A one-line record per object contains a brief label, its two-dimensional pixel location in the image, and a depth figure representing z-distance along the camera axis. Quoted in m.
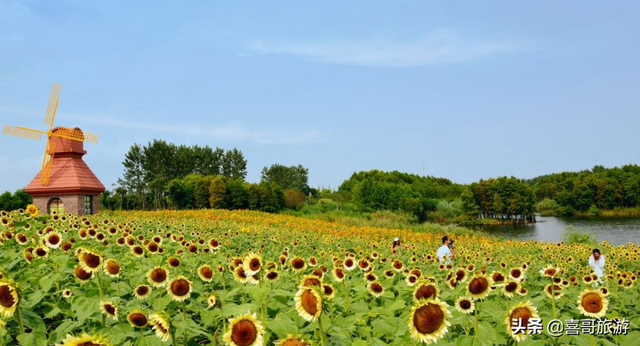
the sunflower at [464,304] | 2.83
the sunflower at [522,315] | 2.40
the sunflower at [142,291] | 2.93
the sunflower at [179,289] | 2.68
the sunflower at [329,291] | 2.84
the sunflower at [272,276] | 3.06
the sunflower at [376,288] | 3.36
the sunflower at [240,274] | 3.15
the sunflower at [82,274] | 3.05
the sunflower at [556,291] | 3.57
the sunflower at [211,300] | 2.77
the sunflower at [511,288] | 3.34
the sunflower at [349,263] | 4.20
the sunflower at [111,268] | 3.12
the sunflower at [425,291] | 2.61
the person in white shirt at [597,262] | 9.74
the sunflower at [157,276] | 2.94
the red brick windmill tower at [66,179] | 24.27
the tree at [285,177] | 96.59
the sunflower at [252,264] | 2.95
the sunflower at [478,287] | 2.65
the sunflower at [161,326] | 2.08
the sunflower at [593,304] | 3.12
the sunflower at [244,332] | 1.97
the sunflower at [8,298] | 2.07
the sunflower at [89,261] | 2.99
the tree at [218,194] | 49.19
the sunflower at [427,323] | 2.00
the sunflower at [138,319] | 2.22
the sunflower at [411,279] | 3.88
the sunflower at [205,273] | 3.51
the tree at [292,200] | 55.94
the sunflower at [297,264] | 3.38
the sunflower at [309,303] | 2.08
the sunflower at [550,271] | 3.53
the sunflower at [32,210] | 6.98
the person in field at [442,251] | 8.85
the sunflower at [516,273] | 4.16
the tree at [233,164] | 82.94
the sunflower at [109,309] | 2.44
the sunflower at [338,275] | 3.47
